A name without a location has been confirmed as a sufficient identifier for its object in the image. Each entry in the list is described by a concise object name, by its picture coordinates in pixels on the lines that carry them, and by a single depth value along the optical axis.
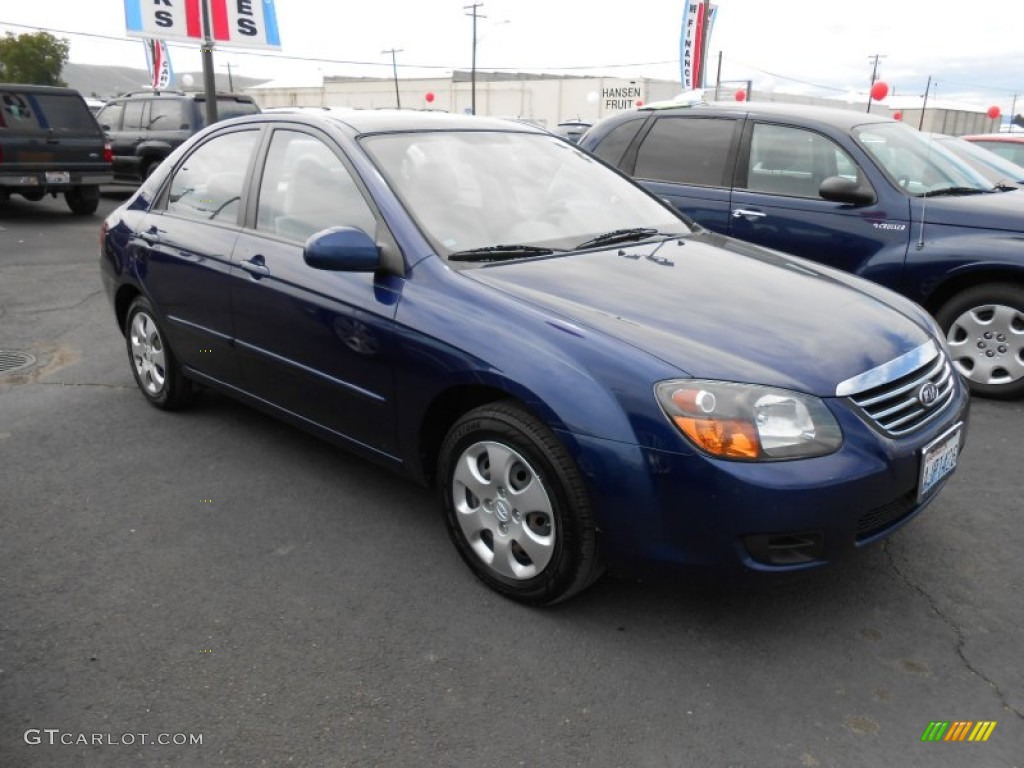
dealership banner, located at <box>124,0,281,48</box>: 10.35
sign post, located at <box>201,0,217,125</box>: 10.59
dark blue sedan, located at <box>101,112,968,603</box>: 2.43
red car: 9.18
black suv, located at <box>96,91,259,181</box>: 13.73
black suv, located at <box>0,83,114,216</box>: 11.53
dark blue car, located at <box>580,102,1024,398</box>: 4.90
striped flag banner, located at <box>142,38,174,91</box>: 19.98
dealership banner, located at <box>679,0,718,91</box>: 22.12
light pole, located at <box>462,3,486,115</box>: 59.14
